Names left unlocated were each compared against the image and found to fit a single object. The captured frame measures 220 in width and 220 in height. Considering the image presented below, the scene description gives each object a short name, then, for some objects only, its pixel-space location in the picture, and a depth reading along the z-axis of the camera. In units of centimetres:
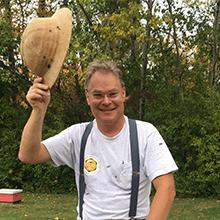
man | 198
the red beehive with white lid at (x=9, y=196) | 905
